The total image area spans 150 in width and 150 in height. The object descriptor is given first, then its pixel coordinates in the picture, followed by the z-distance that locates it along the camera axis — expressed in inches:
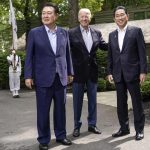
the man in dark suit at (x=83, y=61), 213.4
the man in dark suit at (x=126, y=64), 198.3
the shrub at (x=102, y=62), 542.5
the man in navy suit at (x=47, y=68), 187.9
